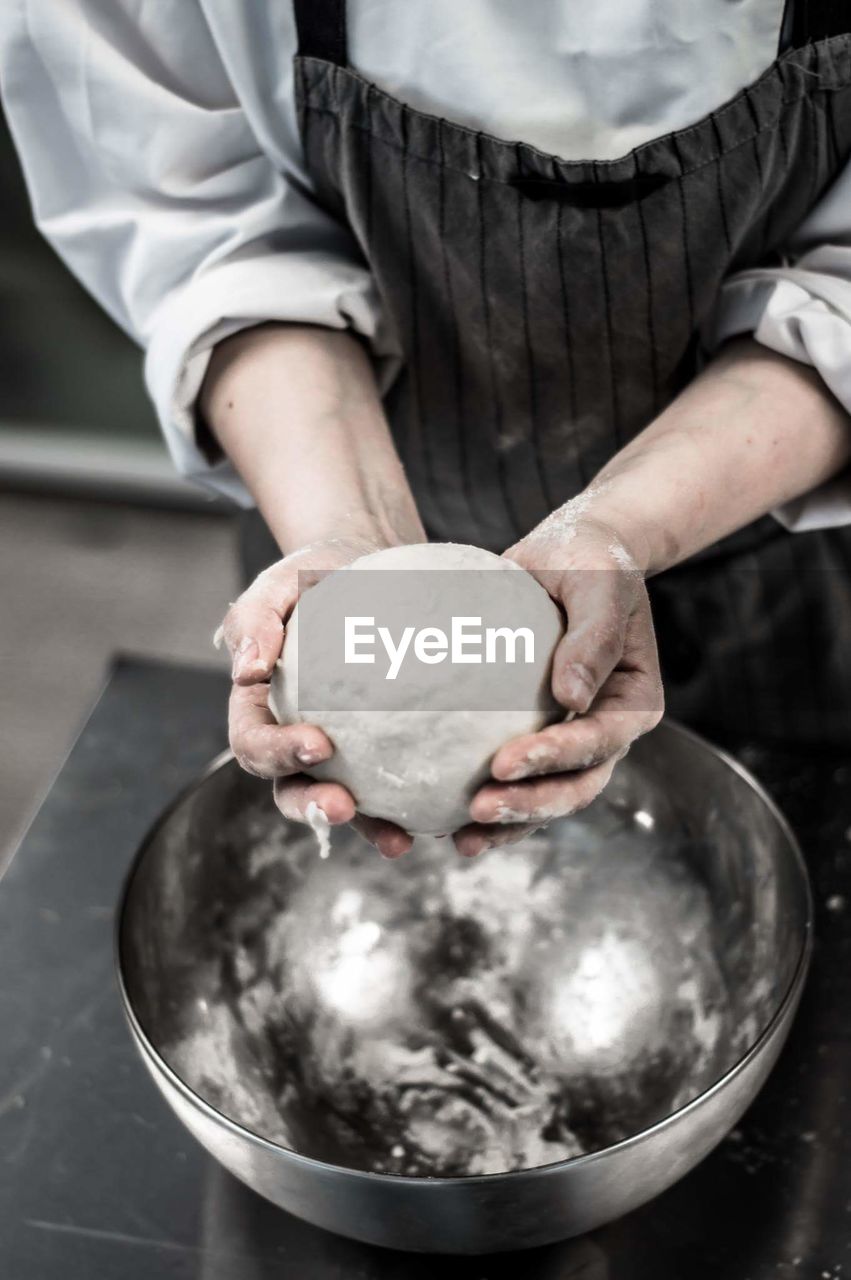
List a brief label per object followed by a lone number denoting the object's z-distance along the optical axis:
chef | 0.84
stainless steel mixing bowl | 0.78
